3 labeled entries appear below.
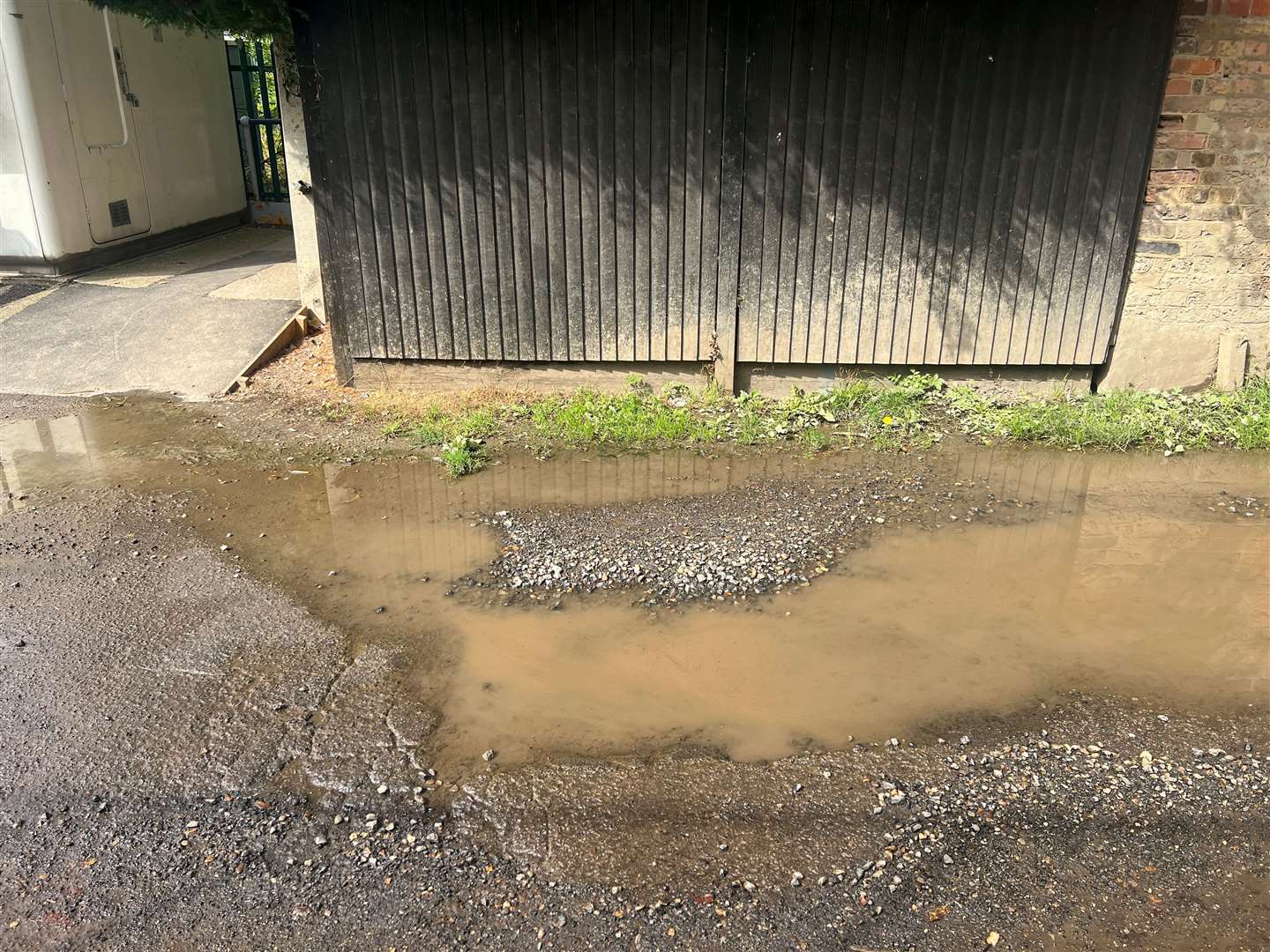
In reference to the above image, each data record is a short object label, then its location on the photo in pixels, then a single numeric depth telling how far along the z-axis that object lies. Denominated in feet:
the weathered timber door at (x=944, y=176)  19.69
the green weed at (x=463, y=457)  19.42
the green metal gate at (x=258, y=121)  40.70
